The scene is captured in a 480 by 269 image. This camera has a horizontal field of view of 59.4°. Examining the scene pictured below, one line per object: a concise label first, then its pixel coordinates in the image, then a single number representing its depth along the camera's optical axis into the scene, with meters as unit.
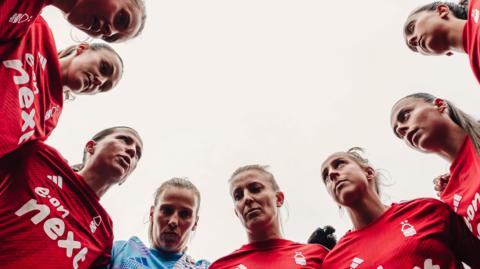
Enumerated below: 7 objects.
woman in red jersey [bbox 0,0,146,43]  2.08
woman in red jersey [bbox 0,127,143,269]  2.43
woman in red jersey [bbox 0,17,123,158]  2.19
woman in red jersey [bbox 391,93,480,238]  2.79
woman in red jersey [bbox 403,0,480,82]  3.00
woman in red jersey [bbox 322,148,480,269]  2.53
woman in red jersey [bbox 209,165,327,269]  2.97
